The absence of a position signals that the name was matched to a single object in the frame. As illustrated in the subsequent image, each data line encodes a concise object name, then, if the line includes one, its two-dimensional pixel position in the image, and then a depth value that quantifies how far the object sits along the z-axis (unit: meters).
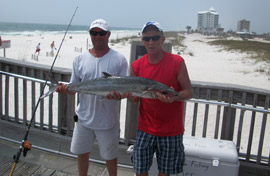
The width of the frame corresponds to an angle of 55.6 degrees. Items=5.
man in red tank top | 2.56
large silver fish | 2.45
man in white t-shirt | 2.87
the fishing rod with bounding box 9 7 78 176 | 3.09
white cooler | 2.90
